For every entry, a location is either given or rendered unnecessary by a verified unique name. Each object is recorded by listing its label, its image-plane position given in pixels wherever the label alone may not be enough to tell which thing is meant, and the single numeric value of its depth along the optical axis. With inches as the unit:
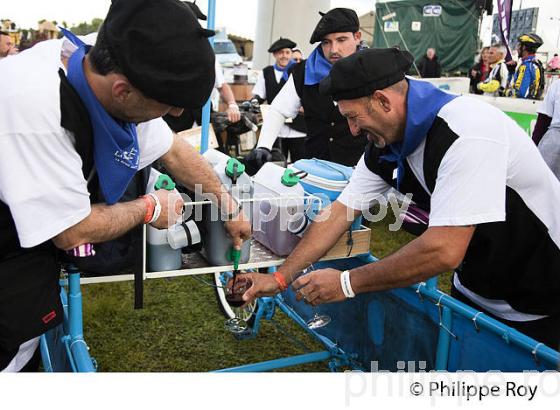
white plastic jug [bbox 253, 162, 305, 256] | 83.2
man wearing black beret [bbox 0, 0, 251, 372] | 49.1
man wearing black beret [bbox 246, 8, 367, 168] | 130.0
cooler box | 91.3
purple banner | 393.4
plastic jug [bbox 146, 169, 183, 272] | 72.7
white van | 610.2
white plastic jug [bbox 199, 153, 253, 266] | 77.4
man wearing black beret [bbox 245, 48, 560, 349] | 63.8
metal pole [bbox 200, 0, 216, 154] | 142.4
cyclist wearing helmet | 278.4
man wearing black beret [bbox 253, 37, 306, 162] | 259.2
